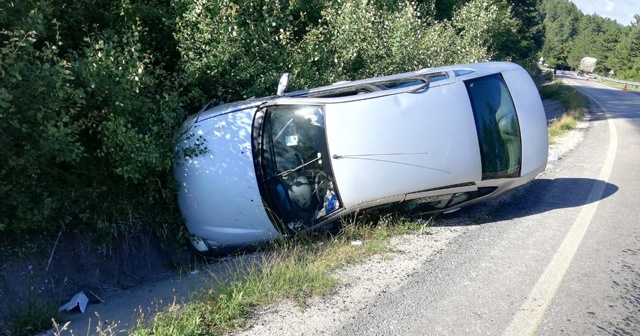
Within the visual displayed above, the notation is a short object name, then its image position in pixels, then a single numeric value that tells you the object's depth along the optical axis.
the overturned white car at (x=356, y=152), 5.50
